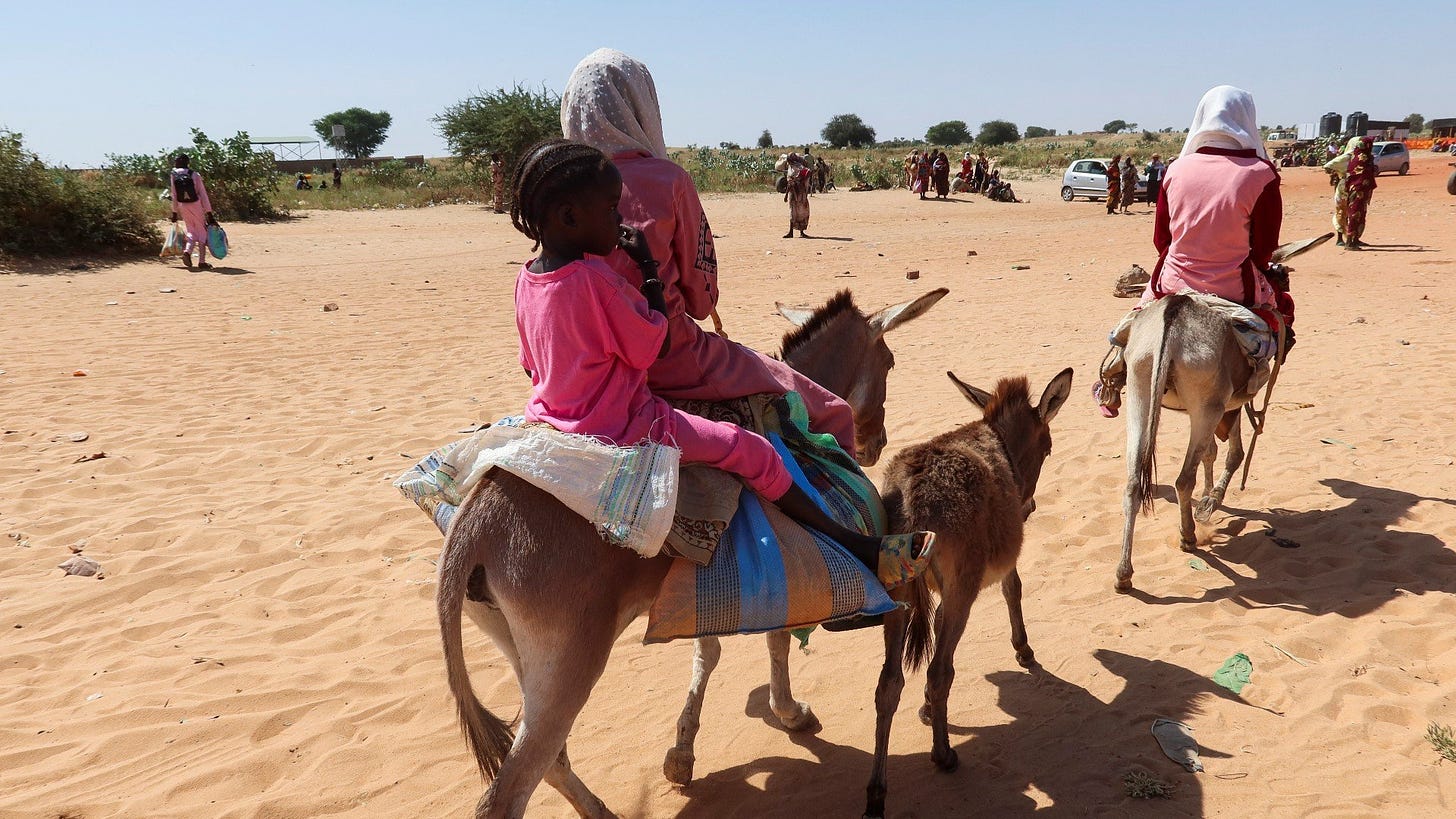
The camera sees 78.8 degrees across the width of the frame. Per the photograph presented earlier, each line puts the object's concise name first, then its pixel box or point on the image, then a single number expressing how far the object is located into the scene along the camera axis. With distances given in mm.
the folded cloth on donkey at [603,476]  2436
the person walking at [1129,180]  31656
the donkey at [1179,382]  5254
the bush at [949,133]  94875
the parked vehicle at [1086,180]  35469
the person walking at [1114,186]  30984
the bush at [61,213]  17500
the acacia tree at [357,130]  93375
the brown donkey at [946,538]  3352
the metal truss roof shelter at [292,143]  77062
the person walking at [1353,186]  17172
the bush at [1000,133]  90481
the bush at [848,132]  86312
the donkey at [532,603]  2492
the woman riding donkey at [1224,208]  5289
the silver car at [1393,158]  39062
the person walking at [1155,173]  31662
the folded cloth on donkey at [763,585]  2717
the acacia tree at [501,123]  36062
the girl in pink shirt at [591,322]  2482
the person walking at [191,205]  16359
